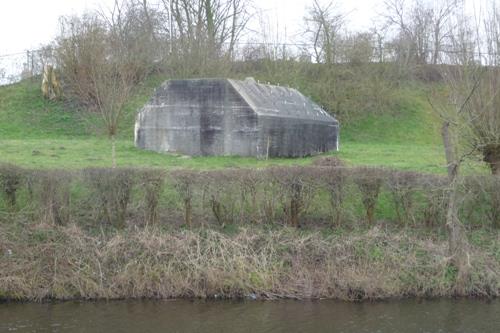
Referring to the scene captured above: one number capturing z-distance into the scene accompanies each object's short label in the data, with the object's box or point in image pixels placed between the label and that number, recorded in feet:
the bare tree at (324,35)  127.44
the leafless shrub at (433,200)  46.32
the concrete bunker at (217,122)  75.15
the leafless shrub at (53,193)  44.96
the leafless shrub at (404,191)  46.88
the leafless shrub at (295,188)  45.96
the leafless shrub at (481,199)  46.65
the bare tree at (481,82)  54.19
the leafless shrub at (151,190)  45.60
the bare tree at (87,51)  99.67
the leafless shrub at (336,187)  46.19
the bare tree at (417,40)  118.68
